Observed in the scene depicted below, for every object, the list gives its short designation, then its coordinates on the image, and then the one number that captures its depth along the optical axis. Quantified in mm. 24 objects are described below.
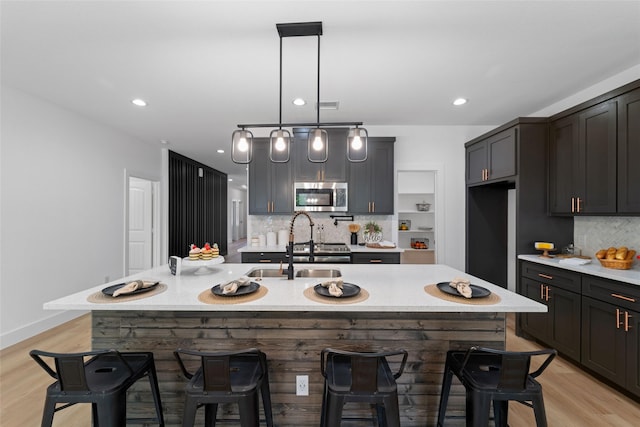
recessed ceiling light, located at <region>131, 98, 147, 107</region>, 3178
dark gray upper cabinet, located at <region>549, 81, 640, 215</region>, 2266
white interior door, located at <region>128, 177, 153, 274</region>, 5207
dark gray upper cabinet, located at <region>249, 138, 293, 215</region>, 4066
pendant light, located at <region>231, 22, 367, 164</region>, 1896
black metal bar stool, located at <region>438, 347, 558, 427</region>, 1252
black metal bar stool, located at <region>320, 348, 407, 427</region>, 1217
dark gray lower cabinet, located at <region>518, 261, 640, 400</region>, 2020
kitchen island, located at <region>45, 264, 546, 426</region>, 1658
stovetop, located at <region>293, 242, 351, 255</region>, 3677
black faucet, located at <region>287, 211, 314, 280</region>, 1982
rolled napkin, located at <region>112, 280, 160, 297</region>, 1563
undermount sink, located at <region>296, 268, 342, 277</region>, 2297
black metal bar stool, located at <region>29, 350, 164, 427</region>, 1224
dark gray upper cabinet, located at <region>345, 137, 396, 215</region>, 4012
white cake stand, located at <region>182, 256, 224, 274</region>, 2049
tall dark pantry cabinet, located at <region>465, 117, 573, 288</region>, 3004
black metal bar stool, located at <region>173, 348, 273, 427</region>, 1220
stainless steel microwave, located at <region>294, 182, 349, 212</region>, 3996
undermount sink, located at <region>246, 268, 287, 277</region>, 2223
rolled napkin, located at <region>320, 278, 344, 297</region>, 1526
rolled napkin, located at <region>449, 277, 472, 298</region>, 1521
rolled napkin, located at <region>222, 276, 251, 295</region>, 1550
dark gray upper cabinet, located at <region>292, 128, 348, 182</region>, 4008
